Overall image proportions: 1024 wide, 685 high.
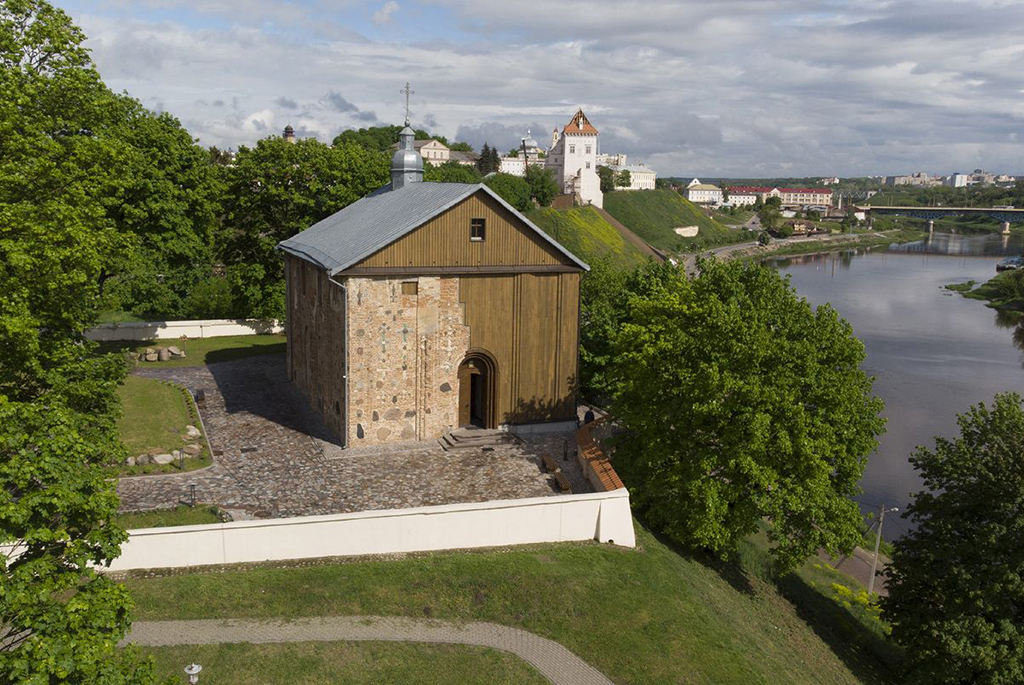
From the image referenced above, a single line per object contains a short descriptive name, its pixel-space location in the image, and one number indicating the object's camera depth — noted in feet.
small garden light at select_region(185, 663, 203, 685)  46.84
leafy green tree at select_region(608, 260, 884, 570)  78.12
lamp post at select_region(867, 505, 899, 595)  101.91
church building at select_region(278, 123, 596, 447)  90.22
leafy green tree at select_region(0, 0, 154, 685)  33.86
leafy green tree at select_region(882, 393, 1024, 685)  70.54
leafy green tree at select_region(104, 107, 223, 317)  130.11
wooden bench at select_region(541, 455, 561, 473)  86.58
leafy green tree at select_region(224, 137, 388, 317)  152.25
